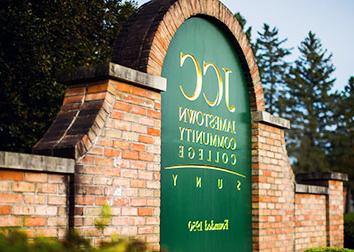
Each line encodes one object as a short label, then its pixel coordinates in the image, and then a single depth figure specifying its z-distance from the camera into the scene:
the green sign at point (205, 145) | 6.77
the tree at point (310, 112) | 47.41
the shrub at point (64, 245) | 2.19
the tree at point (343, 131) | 45.78
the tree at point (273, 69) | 48.66
